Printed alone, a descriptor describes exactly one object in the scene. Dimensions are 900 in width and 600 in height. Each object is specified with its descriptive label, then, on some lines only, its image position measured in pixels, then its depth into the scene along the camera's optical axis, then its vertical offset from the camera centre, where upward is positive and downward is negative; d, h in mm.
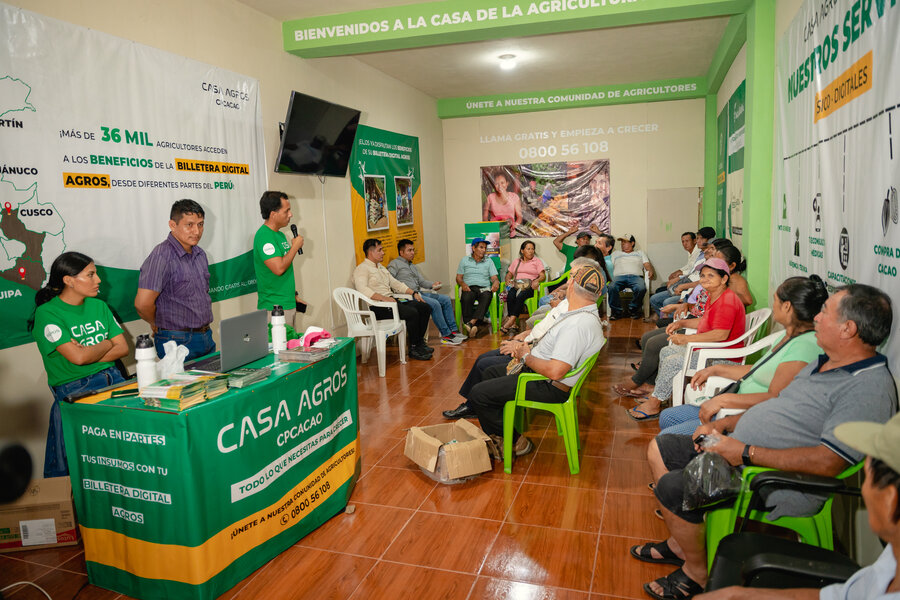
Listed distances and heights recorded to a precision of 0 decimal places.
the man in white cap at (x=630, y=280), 7965 -698
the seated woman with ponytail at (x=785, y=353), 2502 -567
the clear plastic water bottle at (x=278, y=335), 3037 -466
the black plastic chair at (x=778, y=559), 1525 -947
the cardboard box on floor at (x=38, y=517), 2754 -1212
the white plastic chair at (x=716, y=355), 3178 -829
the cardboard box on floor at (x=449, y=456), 3279 -1226
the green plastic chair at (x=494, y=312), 7355 -963
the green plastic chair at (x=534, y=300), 7371 -838
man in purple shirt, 3371 -220
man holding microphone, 4367 -85
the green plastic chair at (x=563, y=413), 3355 -1031
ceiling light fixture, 6582 +1940
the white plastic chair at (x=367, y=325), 5707 -845
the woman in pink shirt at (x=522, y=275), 7379 -545
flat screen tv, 5094 +968
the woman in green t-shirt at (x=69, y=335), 2764 -387
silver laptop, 2621 -447
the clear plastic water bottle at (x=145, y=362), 2375 -449
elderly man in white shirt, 4055 -878
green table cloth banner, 2232 -948
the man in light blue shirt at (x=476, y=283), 7496 -614
